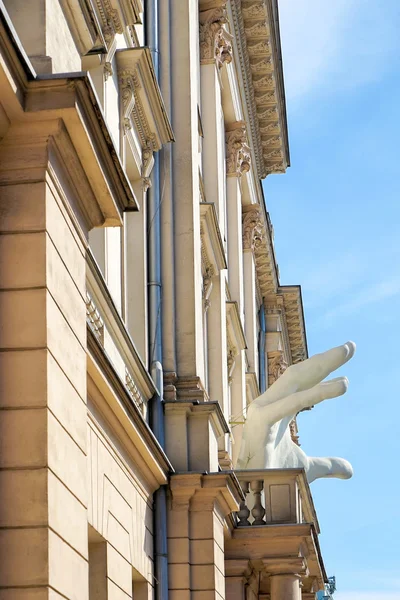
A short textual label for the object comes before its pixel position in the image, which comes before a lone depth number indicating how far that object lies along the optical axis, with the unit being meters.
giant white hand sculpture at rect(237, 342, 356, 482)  32.56
